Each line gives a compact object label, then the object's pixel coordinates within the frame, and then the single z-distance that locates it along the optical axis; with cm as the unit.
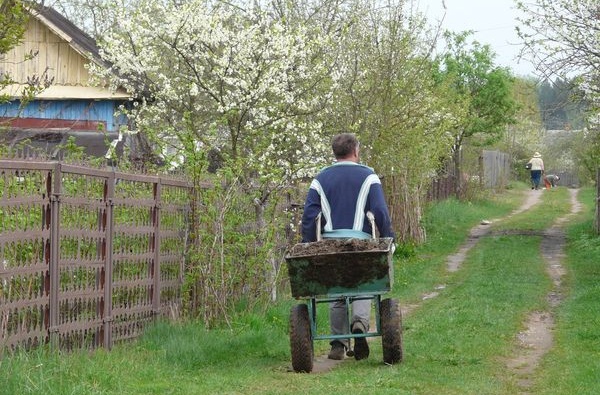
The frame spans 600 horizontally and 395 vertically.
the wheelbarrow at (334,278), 1827
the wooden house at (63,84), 4928
